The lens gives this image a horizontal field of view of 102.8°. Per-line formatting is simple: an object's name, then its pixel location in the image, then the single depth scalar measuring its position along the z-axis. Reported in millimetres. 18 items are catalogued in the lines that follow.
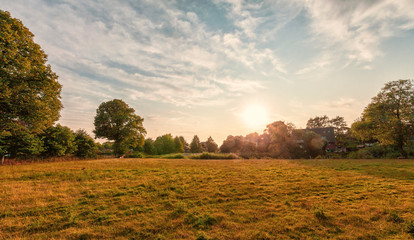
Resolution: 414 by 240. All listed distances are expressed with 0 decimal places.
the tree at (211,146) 64688
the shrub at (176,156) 44888
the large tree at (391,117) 29156
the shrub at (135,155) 47994
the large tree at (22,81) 13766
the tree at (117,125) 38781
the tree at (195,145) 72169
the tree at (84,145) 30406
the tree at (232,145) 58094
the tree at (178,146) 72538
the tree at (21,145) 19791
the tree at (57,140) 24391
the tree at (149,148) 63219
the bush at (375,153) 32278
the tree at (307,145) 39691
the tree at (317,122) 86688
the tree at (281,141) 41375
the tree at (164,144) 67838
